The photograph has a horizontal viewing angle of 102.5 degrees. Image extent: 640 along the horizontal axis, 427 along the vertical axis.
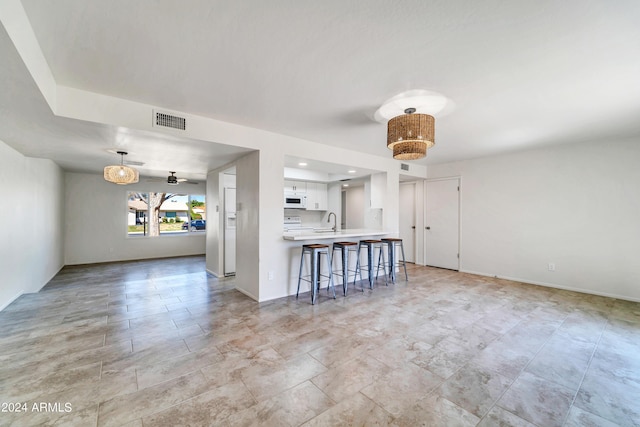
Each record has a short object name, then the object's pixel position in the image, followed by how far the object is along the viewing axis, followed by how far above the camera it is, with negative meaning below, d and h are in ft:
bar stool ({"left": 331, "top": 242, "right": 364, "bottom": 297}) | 13.79 -2.22
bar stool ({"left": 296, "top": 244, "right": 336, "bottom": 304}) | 12.39 -2.48
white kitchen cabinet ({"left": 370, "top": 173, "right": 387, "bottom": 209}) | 18.35 +1.81
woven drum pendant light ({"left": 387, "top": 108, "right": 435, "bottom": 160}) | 8.59 +2.79
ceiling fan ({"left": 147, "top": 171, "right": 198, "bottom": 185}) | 20.45 +3.01
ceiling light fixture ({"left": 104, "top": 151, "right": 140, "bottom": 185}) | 12.59 +1.96
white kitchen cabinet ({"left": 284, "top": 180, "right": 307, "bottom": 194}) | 21.72 +2.36
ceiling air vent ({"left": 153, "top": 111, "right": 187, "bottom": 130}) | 9.59 +3.57
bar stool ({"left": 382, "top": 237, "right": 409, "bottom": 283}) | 16.26 -2.69
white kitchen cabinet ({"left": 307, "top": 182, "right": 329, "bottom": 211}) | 22.90 +1.60
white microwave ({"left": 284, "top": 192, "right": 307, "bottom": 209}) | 21.49 +1.12
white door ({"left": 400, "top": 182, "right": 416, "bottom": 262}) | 22.48 -0.32
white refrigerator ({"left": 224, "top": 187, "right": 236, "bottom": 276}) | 17.60 -1.13
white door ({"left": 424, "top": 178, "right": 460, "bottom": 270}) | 19.69 -0.68
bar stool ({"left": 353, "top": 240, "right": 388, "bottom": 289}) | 15.01 -2.38
